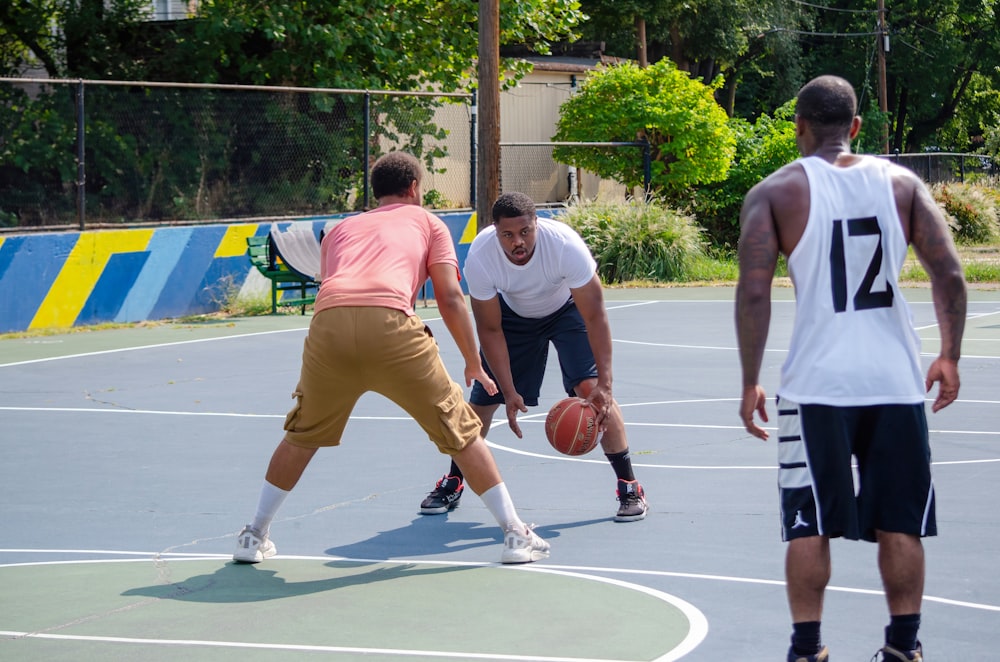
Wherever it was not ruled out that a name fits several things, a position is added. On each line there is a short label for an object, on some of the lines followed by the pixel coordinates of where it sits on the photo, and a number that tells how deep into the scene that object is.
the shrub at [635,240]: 24.47
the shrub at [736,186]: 28.44
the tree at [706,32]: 40.34
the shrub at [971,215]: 32.81
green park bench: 19.05
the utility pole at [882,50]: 47.41
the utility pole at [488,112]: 21.25
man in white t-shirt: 7.15
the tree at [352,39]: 22.77
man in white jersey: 4.51
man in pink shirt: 6.22
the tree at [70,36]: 22.88
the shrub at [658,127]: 26.95
